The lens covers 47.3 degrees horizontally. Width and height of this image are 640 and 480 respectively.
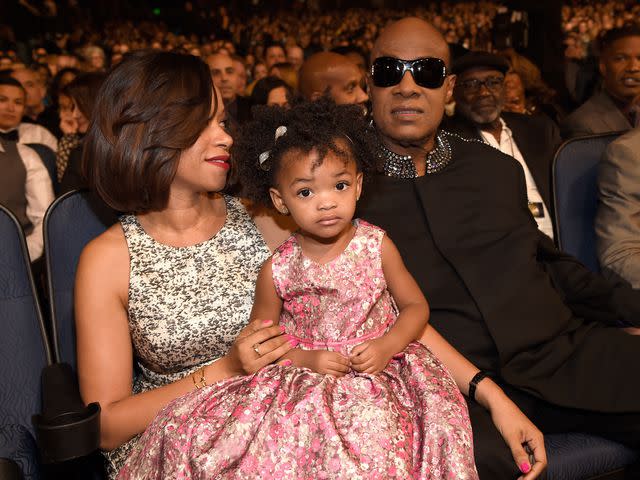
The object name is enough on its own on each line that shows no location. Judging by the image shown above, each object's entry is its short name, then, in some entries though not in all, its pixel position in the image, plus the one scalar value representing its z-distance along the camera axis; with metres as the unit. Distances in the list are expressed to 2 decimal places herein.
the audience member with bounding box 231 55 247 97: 6.60
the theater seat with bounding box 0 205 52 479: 2.21
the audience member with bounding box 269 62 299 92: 7.04
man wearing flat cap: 4.04
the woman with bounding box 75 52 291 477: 2.04
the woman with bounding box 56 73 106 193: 3.82
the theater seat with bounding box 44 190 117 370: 2.33
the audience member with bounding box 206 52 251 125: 5.70
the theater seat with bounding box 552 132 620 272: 2.96
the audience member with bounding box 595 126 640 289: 2.71
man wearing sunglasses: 2.29
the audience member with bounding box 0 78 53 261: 4.26
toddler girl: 1.69
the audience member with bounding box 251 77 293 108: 5.28
